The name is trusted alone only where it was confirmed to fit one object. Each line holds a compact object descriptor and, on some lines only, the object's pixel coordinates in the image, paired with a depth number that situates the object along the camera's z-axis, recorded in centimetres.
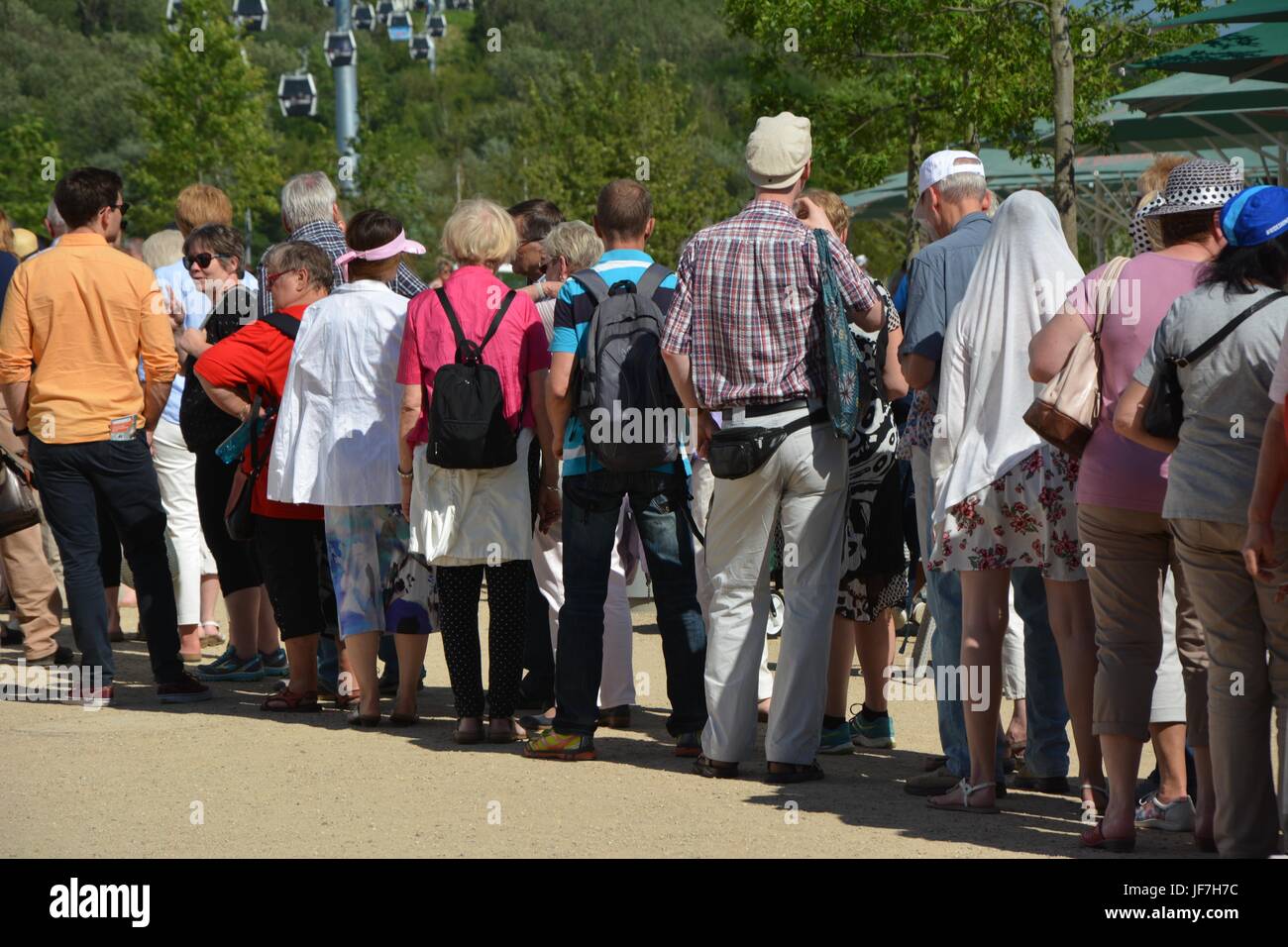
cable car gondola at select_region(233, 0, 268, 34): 3275
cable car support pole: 3297
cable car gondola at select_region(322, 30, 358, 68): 3116
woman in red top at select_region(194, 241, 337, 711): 755
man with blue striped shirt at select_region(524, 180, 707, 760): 645
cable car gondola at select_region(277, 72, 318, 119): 3473
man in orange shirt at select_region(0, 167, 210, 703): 786
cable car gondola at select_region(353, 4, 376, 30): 3459
